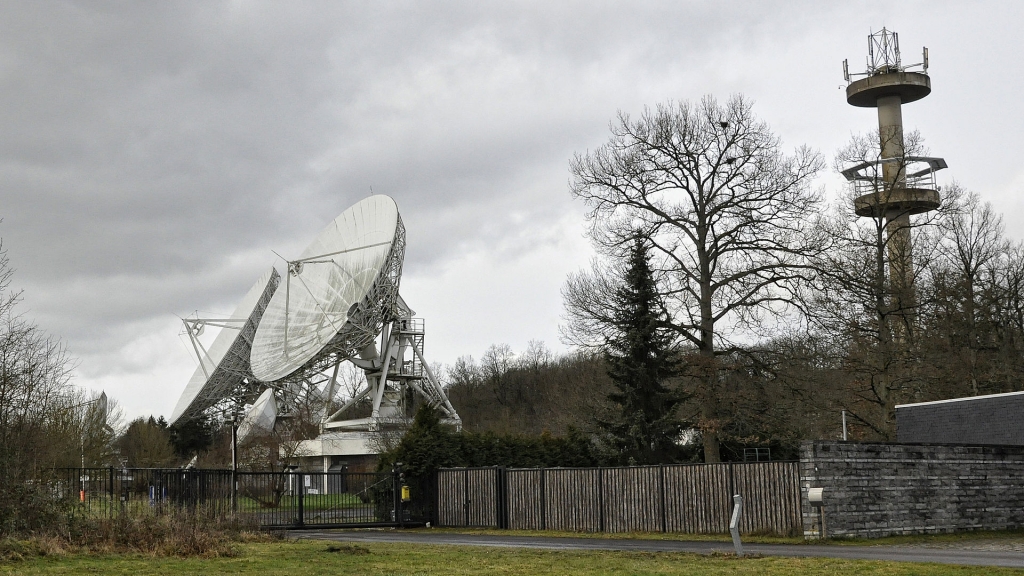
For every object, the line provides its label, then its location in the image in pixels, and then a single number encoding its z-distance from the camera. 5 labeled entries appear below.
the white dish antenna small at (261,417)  61.95
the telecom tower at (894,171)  41.61
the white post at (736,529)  17.24
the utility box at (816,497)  20.33
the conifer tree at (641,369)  36.53
